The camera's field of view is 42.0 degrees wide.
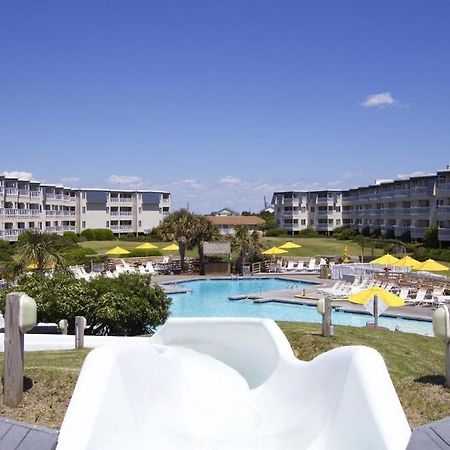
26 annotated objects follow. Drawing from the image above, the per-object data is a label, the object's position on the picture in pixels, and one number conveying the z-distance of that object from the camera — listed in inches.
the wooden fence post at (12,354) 335.0
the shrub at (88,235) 2972.4
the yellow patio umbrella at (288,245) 1865.9
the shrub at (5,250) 1568.4
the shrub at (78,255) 1706.0
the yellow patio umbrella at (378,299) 810.8
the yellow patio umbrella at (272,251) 1728.6
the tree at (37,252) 1028.5
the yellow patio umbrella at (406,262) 1416.1
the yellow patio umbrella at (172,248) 1881.4
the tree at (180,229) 1726.1
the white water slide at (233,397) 246.2
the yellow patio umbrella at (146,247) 1966.0
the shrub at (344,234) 3002.0
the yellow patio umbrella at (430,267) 1284.4
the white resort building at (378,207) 2467.3
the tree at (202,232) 1734.7
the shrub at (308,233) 3218.5
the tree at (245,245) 1721.2
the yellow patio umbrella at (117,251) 1790.0
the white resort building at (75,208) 2513.5
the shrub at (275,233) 3257.9
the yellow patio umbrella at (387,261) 1427.2
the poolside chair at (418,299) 1157.1
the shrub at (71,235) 2582.7
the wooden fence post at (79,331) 595.5
